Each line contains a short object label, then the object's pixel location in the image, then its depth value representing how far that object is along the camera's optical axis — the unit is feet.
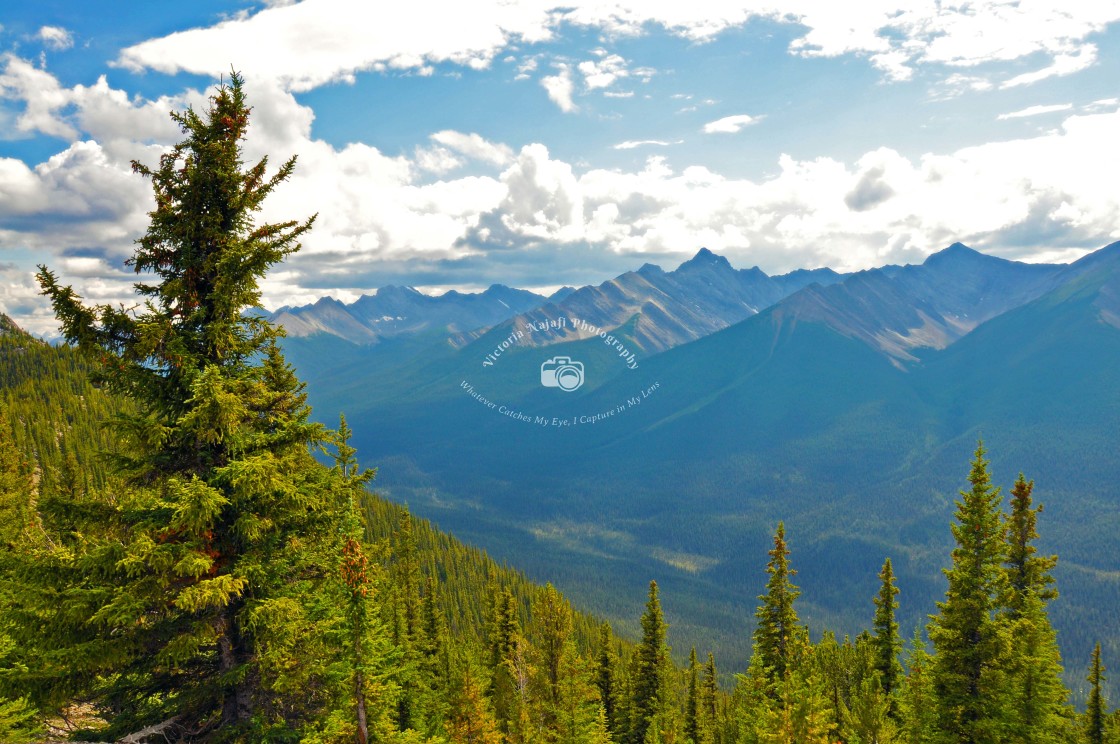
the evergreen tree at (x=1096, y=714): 107.14
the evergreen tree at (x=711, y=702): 184.93
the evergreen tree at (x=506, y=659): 144.66
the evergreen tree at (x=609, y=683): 162.89
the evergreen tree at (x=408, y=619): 116.88
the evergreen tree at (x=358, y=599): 51.13
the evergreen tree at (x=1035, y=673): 79.36
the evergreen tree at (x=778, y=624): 111.14
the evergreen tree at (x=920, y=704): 86.33
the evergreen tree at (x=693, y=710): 145.38
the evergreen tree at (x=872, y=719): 95.73
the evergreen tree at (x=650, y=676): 151.33
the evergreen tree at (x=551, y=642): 134.34
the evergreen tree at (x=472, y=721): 113.50
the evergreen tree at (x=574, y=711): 112.06
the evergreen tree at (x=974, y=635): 82.74
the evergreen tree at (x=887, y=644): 123.85
